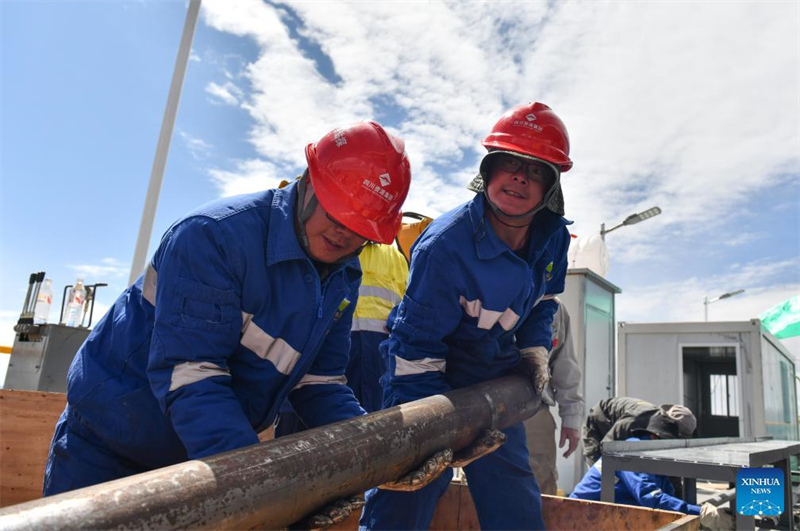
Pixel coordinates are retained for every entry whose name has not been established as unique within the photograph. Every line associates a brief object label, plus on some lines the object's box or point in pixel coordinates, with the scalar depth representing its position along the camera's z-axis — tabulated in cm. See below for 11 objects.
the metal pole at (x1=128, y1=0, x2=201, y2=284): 604
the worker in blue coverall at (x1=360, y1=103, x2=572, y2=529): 240
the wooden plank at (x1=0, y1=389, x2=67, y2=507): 398
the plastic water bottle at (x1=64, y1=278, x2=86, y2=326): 673
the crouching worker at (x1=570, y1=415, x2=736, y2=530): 349
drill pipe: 109
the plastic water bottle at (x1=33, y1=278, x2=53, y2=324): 671
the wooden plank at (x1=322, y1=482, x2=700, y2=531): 261
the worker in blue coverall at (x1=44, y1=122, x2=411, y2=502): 158
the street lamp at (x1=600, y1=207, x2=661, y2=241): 1053
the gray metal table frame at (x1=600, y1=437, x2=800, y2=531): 307
